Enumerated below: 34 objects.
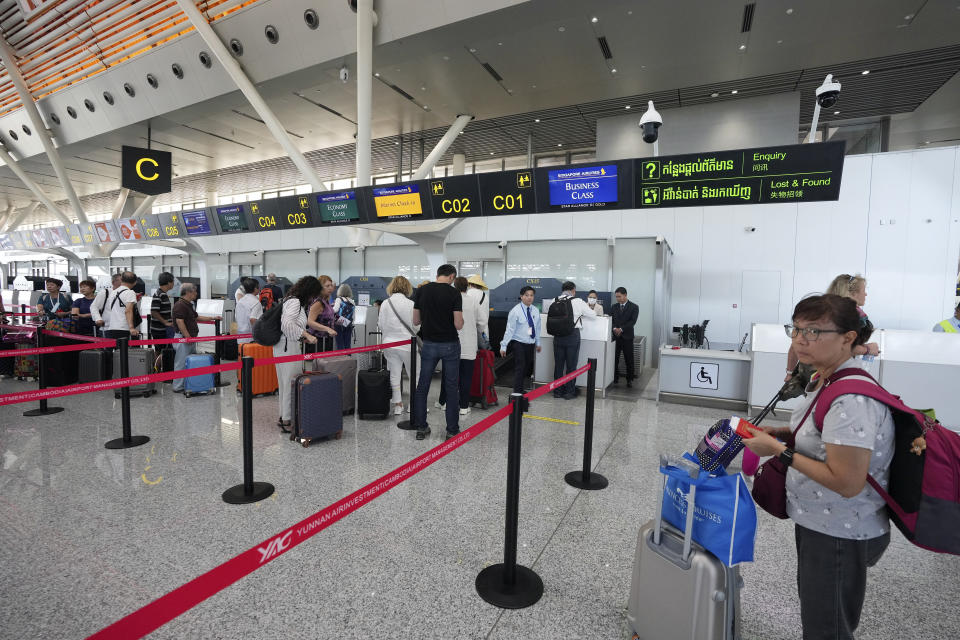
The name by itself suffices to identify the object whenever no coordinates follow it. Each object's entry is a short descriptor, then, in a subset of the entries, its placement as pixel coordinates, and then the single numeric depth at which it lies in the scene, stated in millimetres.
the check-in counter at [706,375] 6379
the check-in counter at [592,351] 7067
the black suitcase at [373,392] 5281
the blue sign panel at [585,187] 5844
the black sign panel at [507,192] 6492
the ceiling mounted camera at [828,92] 5234
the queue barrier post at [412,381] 5090
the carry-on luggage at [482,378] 6047
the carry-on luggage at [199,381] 6305
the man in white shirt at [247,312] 7023
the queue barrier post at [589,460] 3594
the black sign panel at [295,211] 8711
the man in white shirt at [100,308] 6742
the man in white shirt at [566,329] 6617
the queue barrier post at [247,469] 3131
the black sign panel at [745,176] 4938
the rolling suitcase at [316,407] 4379
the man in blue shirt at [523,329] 6328
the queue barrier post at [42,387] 5243
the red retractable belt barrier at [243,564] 1013
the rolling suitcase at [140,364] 6445
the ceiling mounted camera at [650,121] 6270
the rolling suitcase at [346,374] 5285
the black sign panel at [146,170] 11133
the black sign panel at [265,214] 9109
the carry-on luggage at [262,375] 6203
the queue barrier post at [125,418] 4277
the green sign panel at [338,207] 8180
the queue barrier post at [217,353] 7016
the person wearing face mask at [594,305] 8594
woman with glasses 1336
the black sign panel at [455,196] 6922
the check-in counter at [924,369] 5223
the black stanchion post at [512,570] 2283
